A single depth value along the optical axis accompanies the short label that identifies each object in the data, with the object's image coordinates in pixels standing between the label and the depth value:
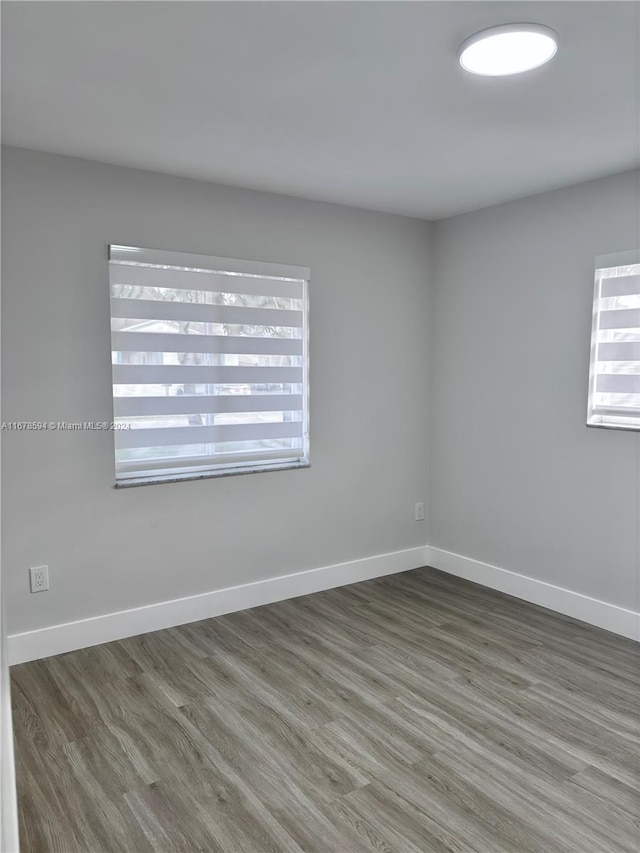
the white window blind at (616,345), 3.25
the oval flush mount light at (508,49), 1.86
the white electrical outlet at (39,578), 3.03
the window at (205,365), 3.24
